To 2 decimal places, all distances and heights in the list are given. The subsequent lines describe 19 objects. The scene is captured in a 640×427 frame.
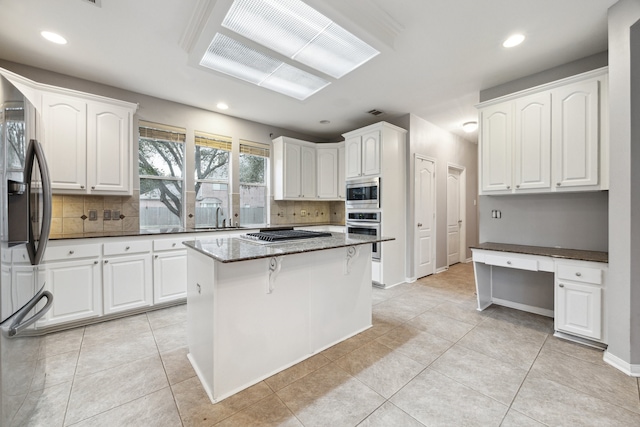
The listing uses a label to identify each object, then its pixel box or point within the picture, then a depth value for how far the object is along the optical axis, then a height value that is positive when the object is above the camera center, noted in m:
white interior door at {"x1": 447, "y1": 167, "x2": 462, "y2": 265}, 5.53 -0.10
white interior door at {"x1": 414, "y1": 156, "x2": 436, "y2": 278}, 4.52 -0.08
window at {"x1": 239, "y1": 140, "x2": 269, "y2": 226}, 4.66 +0.55
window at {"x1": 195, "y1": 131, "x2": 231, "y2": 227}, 4.17 +0.57
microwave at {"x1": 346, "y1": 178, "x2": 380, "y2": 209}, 4.14 +0.31
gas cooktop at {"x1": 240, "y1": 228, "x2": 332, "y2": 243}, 2.32 -0.22
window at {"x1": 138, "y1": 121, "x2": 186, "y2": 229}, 3.70 +0.56
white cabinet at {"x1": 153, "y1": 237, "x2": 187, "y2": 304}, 3.17 -0.71
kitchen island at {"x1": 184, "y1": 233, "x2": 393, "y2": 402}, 1.74 -0.71
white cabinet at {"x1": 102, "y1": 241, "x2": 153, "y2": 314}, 2.87 -0.72
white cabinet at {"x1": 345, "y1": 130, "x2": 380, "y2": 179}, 4.15 +0.96
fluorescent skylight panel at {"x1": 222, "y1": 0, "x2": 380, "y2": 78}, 1.91 +1.48
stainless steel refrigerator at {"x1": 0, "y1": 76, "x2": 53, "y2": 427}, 1.25 -0.21
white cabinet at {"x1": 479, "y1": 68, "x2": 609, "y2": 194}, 2.47 +0.78
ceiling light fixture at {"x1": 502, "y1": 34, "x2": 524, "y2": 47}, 2.45 +1.65
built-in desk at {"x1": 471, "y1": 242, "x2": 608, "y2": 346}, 2.29 -0.78
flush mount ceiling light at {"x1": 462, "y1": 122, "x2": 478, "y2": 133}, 4.64 +1.55
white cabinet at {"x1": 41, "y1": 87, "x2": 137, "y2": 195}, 2.83 +0.82
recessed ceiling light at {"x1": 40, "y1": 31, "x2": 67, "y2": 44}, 2.39 +1.65
